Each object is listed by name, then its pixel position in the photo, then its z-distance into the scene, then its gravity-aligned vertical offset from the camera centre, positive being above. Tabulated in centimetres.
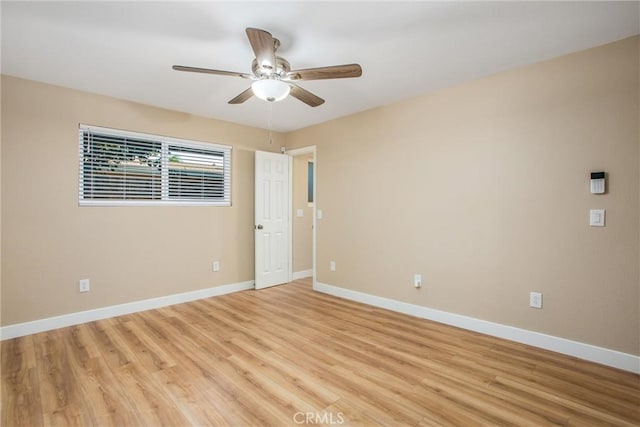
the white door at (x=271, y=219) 478 -14
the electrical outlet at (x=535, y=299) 274 -78
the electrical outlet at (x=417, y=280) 355 -79
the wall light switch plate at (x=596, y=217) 245 -4
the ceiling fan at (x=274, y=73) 206 +100
